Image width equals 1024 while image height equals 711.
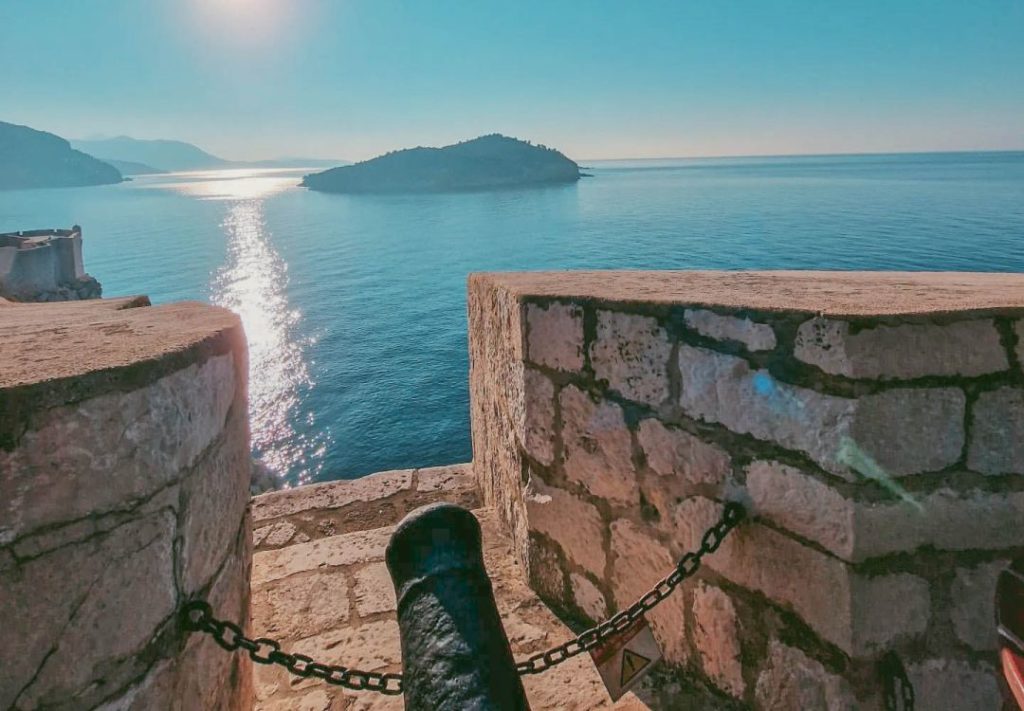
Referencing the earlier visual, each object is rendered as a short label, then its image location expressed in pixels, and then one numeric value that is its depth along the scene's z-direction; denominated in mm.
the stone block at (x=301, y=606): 2703
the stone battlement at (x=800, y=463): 1633
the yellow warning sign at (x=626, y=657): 2084
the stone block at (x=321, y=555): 3193
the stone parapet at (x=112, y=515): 1118
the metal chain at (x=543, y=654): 1479
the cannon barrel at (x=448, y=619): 1232
